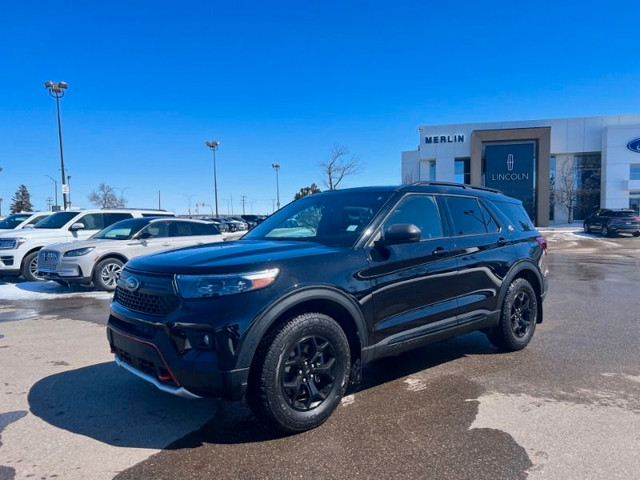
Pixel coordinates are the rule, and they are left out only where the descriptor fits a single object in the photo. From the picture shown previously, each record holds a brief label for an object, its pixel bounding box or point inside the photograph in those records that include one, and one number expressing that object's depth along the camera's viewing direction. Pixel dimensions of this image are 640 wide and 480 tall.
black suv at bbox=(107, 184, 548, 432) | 3.01
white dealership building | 45.88
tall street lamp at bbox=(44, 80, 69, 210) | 23.83
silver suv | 9.38
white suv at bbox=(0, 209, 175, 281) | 10.99
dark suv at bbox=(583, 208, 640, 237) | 27.33
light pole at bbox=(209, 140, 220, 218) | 48.12
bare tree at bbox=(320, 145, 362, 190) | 32.94
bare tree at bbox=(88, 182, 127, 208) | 79.14
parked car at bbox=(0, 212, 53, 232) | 14.62
